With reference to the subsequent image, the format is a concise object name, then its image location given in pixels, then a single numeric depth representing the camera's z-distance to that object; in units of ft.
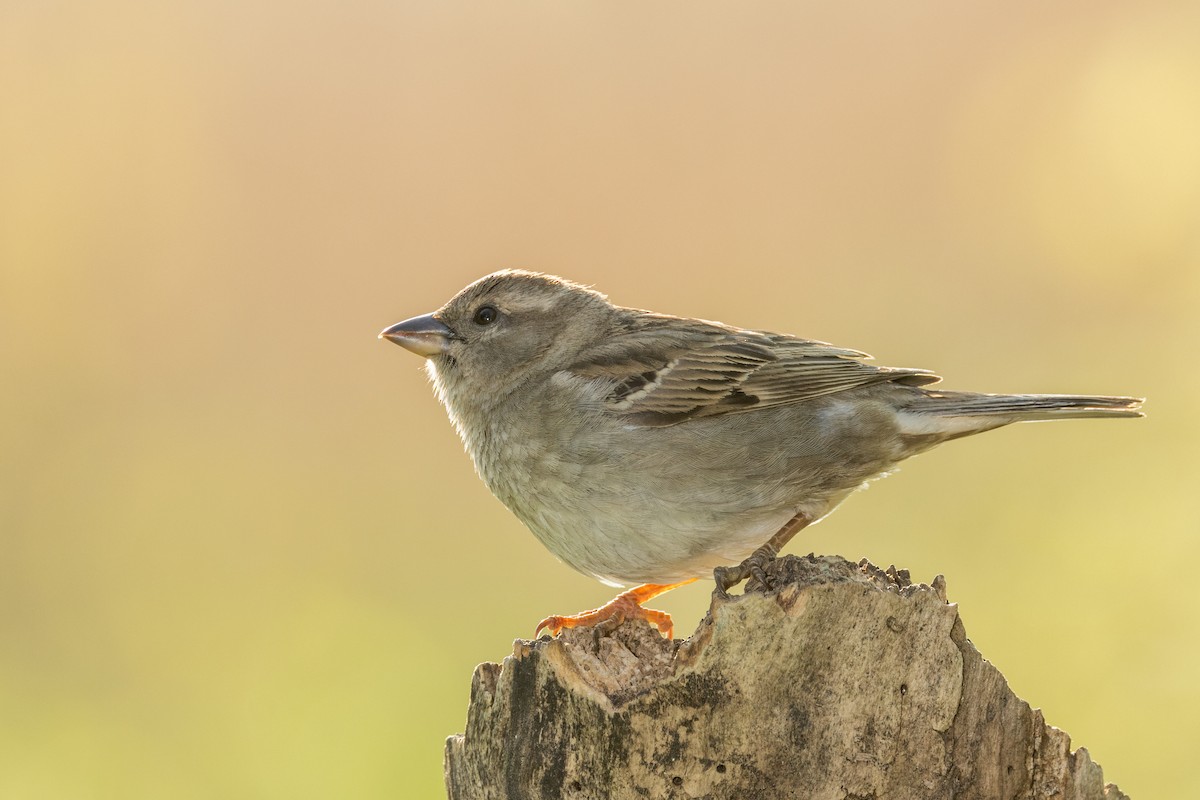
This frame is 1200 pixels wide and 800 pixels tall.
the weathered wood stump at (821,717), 18.65
